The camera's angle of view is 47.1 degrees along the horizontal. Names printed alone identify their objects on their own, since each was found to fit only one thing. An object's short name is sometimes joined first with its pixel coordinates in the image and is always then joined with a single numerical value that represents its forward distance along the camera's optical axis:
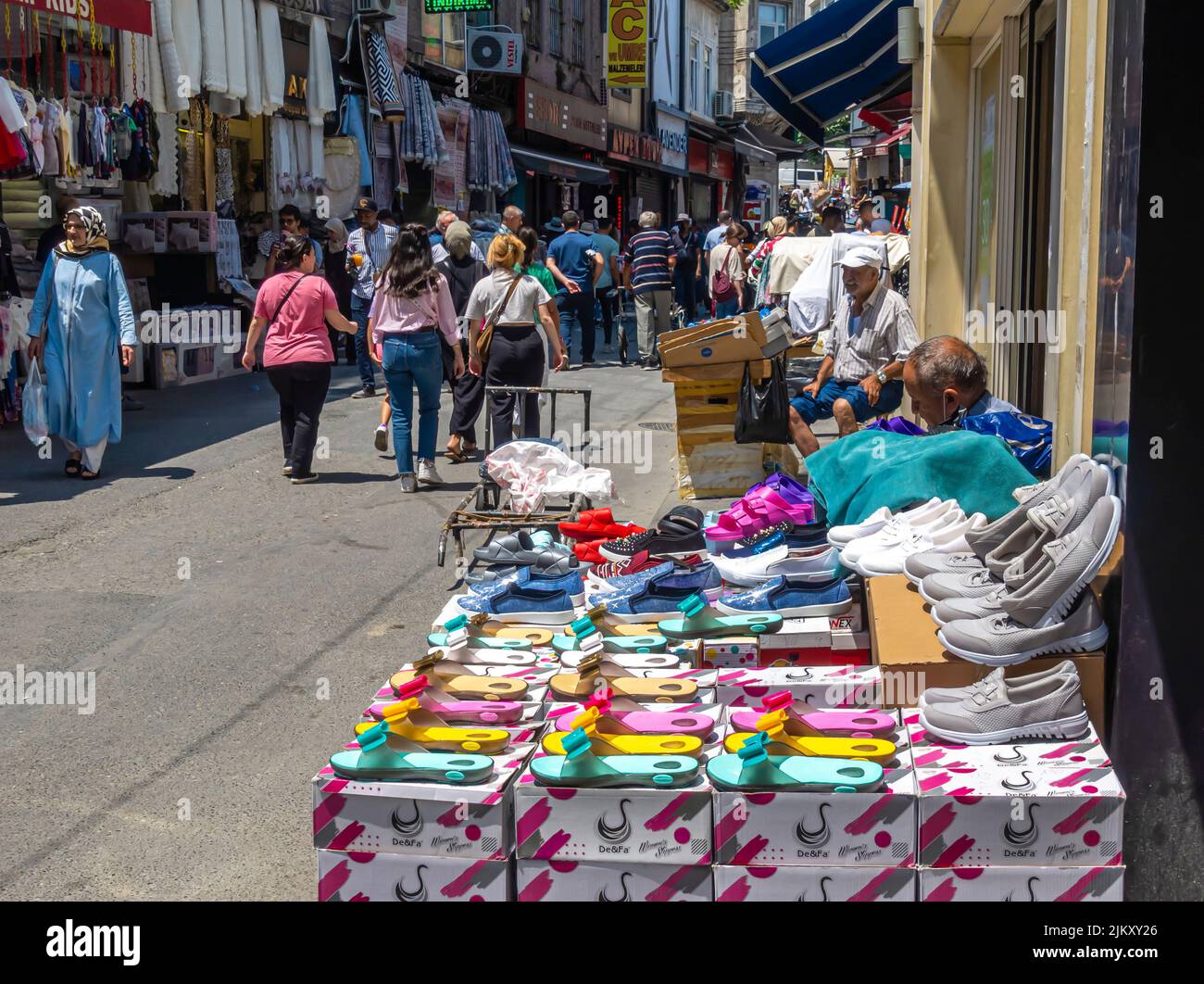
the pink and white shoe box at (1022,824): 2.92
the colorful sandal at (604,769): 3.01
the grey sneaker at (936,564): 3.92
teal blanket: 4.58
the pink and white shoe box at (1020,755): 3.07
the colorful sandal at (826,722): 3.29
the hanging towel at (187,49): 14.82
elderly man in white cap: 8.27
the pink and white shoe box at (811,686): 3.62
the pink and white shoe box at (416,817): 3.03
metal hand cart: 7.18
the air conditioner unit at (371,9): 19.67
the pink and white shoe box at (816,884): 2.95
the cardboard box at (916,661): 3.42
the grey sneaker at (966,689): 3.30
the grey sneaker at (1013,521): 3.60
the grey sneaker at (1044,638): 3.41
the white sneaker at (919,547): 4.16
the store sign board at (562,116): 27.47
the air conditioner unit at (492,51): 24.75
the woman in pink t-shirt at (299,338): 9.69
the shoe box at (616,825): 3.00
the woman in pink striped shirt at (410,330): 9.33
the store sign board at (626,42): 31.69
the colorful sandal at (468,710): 3.47
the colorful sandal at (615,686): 3.61
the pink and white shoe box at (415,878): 3.05
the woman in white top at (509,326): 9.48
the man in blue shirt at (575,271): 17.20
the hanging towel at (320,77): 18.22
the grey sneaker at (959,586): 3.69
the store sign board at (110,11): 11.31
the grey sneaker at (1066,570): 3.32
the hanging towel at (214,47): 15.48
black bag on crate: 8.60
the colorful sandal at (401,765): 3.07
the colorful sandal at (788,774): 2.96
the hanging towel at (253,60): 16.45
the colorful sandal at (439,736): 3.26
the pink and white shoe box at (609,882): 3.01
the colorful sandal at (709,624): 4.00
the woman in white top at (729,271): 18.83
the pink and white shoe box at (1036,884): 2.92
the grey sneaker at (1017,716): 3.20
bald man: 5.28
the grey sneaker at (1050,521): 3.38
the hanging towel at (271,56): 16.86
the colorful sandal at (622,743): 3.17
